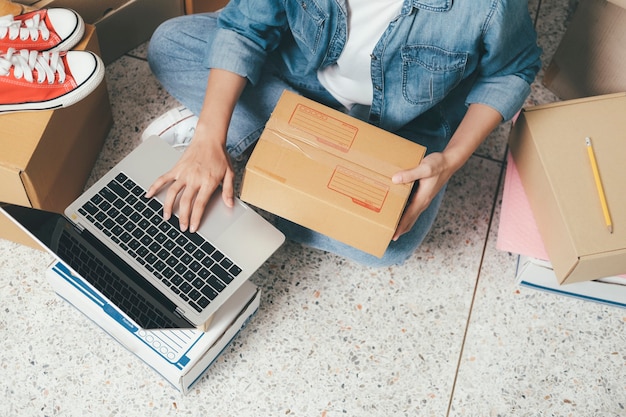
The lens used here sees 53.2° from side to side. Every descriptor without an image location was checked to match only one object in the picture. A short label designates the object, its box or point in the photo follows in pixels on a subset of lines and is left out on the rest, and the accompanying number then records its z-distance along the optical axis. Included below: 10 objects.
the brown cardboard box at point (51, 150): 0.97
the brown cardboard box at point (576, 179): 1.05
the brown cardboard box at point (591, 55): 1.27
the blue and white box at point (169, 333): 1.02
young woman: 0.94
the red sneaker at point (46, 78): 1.02
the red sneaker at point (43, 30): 1.09
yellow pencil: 1.05
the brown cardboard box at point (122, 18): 1.26
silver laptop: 0.93
